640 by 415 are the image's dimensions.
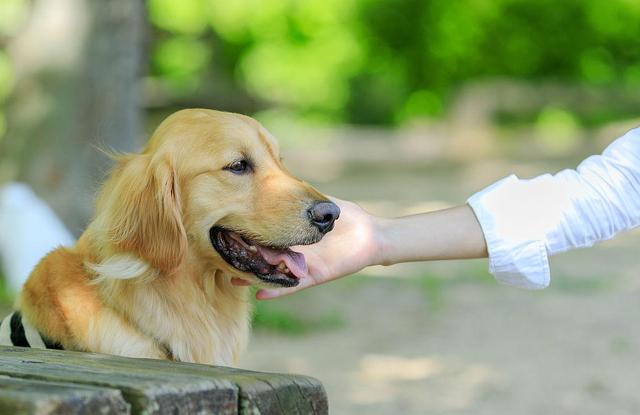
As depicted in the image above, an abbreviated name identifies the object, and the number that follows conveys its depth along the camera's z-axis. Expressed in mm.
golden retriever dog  6110
